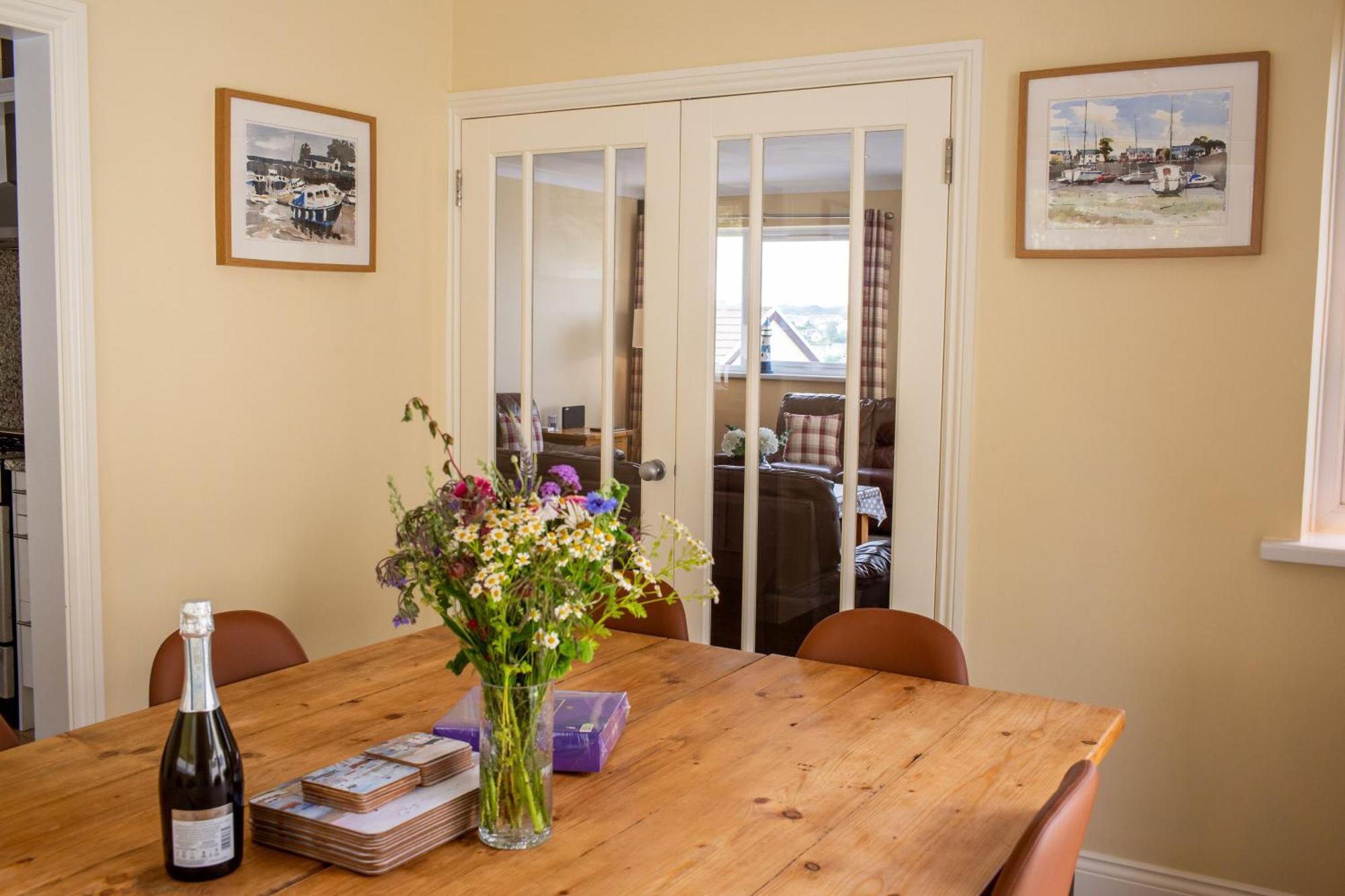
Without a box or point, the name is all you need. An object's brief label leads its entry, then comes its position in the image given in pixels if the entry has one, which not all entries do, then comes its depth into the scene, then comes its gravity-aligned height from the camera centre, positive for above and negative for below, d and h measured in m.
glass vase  1.55 -0.52
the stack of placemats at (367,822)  1.48 -0.58
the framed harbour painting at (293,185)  3.21 +0.47
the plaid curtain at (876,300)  3.28 +0.17
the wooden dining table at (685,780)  1.49 -0.62
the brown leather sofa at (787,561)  3.40 -0.56
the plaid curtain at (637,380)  3.66 -0.06
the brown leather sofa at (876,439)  3.29 -0.21
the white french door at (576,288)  3.63 +0.22
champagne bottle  1.42 -0.50
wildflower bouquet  1.51 -0.30
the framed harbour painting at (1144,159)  2.79 +0.50
